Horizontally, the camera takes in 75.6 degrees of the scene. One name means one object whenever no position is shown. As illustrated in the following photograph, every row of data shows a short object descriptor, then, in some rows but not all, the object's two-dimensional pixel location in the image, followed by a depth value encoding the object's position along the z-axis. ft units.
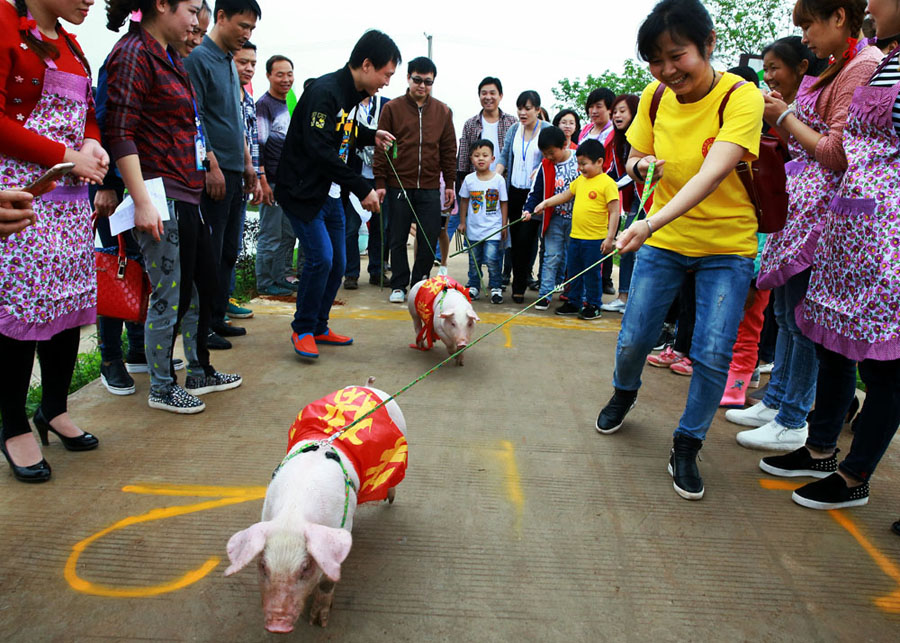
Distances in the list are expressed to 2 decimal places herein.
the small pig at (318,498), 5.32
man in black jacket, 13.80
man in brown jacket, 20.11
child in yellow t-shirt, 19.54
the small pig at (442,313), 14.14
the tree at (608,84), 88.69
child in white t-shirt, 22.18
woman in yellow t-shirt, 8.27
